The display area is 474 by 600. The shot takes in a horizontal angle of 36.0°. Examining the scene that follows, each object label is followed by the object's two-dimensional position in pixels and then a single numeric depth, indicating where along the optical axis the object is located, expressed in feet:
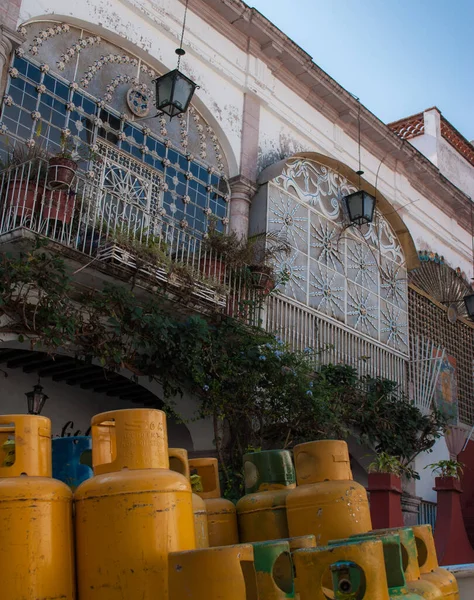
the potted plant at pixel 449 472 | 29.94
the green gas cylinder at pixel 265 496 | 14.48
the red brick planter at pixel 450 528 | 28.63
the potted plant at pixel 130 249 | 24.27
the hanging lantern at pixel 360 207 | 38.99
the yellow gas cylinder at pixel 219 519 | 14.44
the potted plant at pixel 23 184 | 23.24
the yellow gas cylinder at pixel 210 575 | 10.16
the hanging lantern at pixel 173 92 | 29.04
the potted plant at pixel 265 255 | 31.04
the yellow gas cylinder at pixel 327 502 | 13.62
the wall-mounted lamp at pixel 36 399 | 28.22
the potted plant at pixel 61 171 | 23.89
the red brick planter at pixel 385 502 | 24.89
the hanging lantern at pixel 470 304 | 46.75
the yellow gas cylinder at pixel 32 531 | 10.50
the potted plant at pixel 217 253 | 29.60
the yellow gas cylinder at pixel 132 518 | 10.78
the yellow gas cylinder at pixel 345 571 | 10.32
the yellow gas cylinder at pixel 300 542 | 11.77
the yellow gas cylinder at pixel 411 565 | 12.52
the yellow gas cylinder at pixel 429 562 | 13.58
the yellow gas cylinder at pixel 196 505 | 12.93
